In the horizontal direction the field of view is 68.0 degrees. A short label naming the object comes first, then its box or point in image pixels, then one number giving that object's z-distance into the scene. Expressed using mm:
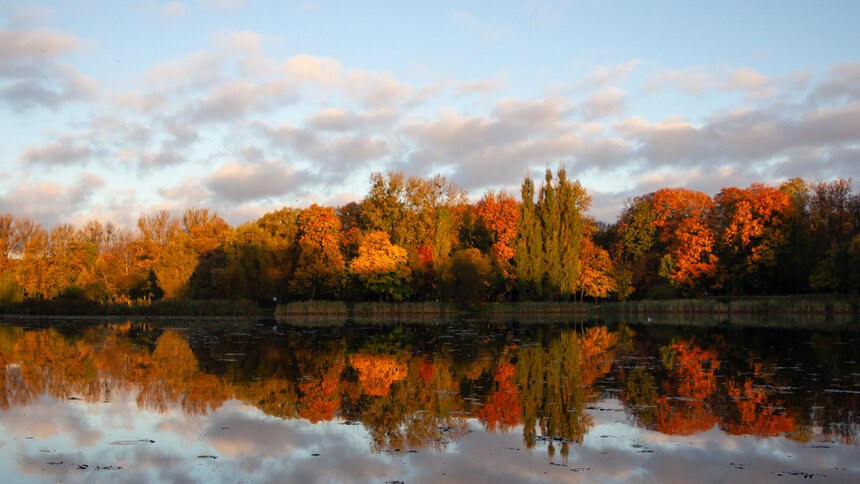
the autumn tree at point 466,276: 47594
